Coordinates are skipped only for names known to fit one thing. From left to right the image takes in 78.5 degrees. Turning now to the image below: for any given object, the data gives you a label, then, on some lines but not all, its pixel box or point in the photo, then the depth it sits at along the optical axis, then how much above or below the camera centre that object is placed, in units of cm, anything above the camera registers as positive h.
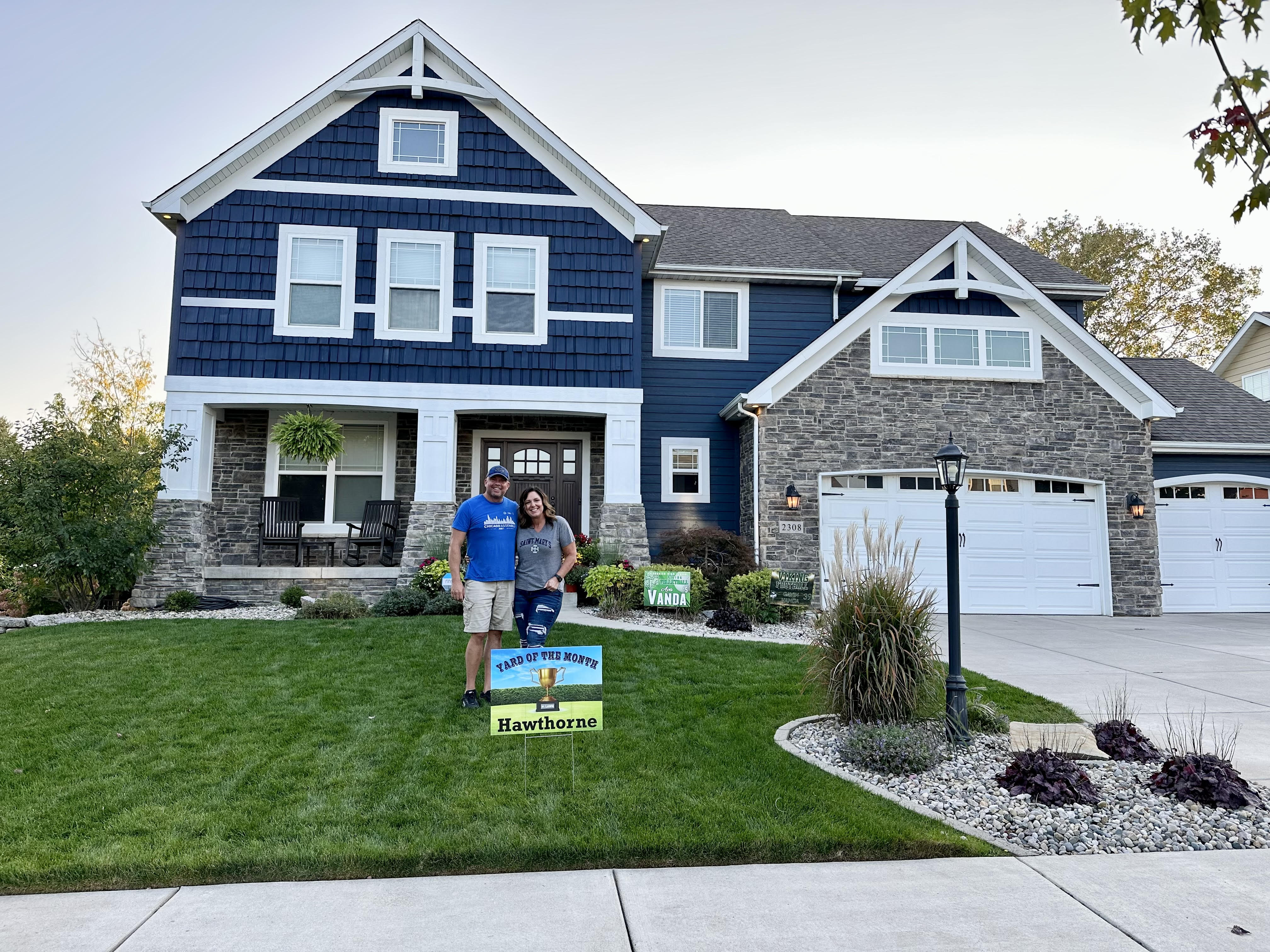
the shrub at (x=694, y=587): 1043 -76
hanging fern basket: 1164 +134
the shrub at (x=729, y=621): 966 -111
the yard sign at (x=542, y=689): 434 -91
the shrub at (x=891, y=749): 455 -128
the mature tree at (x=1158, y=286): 2527 +828
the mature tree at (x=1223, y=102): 265 +155
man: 584 -28
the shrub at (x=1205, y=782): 407 -131
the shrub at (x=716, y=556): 1136 -36
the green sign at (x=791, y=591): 1058 -79
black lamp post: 501 -44
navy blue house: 1212 +270
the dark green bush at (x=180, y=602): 1095 -110
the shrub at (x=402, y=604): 1033 -102
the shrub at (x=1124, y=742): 483 -130
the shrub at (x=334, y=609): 1016 -109
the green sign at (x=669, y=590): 1023 -78
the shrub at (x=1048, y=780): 408 -131
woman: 604 -31
